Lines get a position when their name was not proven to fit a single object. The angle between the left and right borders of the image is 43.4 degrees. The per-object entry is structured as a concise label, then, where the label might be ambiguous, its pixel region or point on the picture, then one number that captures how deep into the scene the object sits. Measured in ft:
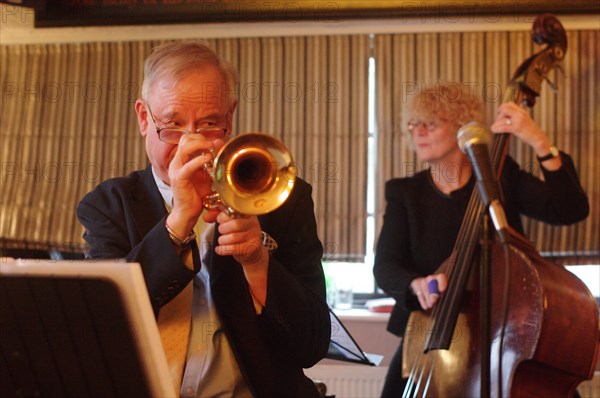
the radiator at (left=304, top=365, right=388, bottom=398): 12.67
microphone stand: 6.31
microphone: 6.35
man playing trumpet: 5.52
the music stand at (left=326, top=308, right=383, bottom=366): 6.29
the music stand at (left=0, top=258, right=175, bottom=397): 4.02
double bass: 7.29
